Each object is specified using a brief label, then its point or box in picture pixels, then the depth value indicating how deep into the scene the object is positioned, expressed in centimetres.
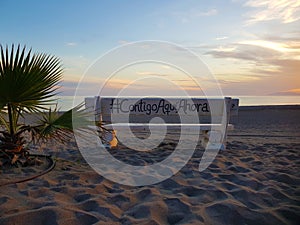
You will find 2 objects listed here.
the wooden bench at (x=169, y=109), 414
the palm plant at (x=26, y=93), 268
